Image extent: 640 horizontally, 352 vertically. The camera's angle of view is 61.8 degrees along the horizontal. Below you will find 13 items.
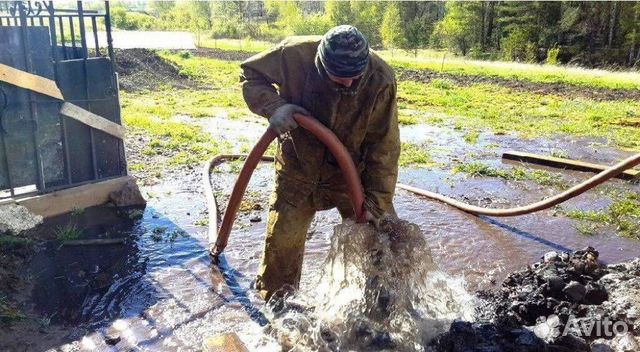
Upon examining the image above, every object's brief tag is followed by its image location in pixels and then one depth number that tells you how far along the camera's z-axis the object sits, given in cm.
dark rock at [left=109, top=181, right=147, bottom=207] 621
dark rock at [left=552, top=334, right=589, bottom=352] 334
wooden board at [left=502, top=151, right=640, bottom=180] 783
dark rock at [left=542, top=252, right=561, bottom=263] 476
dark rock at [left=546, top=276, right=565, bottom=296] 412
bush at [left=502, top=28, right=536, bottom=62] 3709
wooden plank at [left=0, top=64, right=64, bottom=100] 509
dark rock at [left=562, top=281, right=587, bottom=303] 404
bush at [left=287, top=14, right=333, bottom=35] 4913
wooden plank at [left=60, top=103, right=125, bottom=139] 564
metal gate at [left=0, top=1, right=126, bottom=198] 530
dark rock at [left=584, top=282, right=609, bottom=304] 409
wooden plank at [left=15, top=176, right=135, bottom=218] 553
